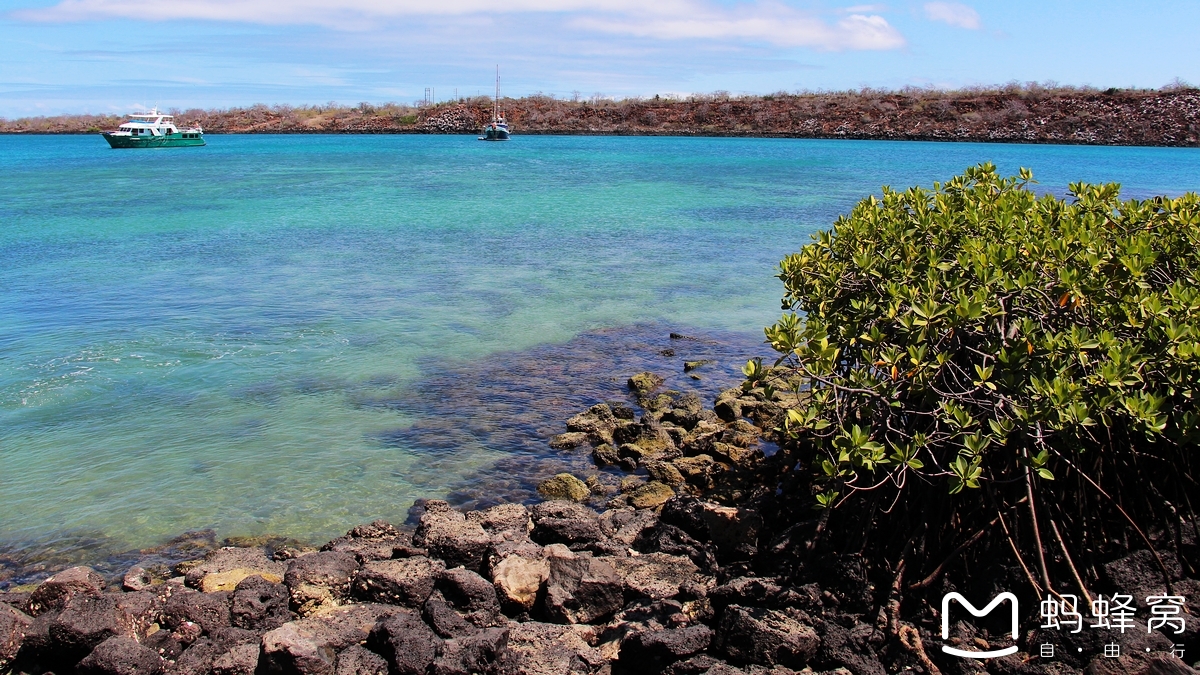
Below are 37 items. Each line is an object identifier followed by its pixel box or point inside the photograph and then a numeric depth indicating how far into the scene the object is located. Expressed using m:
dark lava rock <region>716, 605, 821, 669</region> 4.87
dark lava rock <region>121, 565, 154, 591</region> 6.71
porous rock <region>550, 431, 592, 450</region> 9.66
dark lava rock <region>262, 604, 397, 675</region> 5.00
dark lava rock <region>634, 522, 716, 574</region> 6.24
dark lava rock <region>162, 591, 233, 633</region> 5.80
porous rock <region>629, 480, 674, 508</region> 8.07
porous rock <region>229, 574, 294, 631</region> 5.87
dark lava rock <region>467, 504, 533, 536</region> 7.29
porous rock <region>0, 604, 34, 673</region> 5.58
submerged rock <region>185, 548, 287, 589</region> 6.68
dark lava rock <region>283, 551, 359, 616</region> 6.12
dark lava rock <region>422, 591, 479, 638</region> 5.39
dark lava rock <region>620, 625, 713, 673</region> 4.99
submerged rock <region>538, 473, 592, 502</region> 8.35
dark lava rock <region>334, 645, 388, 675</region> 5.11
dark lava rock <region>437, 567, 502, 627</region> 5.70
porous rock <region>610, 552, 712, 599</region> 5.93
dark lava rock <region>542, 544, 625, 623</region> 5.77
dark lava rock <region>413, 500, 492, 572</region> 6.44
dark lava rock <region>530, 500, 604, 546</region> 6.93
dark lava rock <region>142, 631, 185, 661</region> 5.54
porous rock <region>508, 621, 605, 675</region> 5.07
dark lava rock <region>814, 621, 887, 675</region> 4.88
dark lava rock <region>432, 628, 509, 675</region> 4.89
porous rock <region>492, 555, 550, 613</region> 5.89
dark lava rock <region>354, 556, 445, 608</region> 5.99
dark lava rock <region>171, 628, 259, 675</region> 5.30
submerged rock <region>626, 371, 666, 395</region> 11.48
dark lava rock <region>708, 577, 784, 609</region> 5.34
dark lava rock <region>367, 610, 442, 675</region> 5.04
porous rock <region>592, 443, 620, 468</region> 9.22
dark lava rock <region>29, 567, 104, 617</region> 6.16
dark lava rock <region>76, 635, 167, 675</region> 5.29
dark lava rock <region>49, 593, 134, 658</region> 5.51
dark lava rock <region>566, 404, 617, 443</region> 9.87
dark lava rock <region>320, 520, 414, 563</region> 6.87
